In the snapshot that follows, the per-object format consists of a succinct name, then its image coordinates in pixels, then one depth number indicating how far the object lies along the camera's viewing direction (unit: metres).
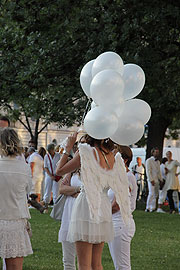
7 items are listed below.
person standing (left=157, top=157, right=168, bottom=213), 28.15
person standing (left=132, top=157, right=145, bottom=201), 35.65
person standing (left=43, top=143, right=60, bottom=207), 25.75
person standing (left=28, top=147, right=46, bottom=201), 25.91
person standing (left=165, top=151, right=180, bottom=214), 28.07
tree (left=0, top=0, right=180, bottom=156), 23.01
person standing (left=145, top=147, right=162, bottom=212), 27.64
